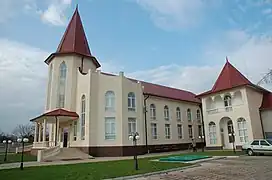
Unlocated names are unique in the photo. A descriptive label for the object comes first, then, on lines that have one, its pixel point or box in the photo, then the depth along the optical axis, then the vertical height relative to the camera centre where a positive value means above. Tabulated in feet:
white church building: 81.19 +8.59
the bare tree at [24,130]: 244.28 +6.04
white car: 63.67 -4.71
